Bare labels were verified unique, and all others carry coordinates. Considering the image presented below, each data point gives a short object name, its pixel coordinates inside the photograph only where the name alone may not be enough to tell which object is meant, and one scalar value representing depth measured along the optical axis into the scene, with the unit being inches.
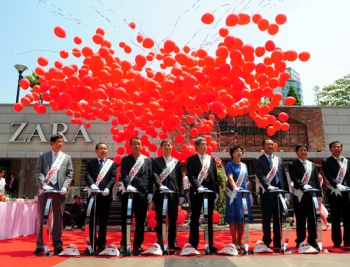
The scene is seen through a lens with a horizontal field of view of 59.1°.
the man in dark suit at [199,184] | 154.3
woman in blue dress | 155.8
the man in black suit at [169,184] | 156.6
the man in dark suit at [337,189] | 166.6
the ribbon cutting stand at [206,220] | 144.7
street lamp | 449.7
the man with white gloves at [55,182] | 151.6
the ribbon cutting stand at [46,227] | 145.2
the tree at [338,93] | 961.5
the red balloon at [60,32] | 212.4
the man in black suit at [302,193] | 160.7
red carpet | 133.2
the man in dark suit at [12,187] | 383.0
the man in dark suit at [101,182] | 155.4
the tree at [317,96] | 1019.1
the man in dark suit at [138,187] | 150.8
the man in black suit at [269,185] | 158.7
